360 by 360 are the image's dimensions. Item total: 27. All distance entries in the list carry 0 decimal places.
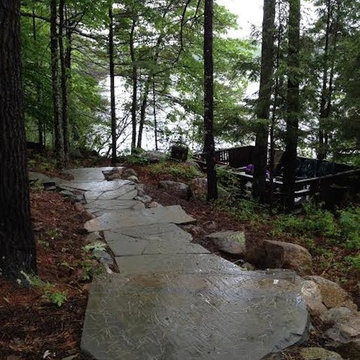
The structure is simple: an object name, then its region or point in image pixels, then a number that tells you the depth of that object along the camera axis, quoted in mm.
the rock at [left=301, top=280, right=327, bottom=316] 3256
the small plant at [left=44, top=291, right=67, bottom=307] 3153
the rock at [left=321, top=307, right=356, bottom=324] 3136
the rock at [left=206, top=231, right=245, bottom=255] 5352
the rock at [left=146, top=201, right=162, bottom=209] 7073
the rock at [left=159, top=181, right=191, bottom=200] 8633
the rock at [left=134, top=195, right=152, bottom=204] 7415
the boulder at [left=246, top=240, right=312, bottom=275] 4746
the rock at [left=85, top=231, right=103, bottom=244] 5235
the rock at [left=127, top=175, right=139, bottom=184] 9102
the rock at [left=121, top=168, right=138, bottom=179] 9641
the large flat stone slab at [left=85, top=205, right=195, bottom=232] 5906
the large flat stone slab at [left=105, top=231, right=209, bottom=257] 4922
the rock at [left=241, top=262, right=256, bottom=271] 4838
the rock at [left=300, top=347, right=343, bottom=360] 2561
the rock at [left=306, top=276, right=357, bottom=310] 3609
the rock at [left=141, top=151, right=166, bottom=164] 11664
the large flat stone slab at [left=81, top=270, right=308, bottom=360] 2572
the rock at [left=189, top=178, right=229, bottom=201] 9066
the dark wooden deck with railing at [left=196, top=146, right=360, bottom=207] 10672
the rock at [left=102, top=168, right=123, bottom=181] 9320
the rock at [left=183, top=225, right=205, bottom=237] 5887
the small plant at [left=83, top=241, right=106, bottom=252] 4816
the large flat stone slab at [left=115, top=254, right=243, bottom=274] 4266
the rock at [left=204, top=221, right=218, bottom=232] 6382
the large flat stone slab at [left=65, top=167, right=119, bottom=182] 9133
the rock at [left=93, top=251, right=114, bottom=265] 4502
